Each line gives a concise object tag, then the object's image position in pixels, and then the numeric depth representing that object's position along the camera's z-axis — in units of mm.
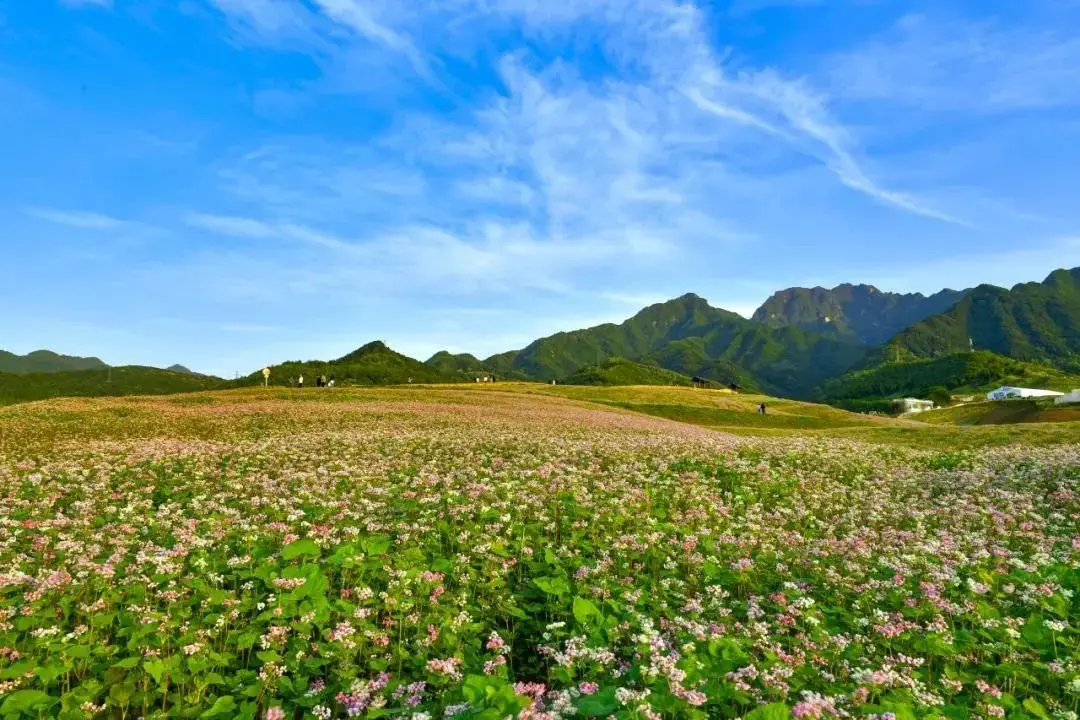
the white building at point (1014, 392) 176362
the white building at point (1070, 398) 96644
